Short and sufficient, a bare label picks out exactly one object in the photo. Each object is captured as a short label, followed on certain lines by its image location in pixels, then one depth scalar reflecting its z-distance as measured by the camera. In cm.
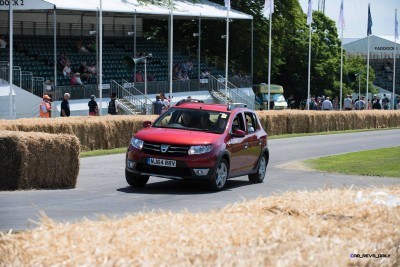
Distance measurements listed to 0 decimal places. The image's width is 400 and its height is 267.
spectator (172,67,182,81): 5509
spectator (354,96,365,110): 6525
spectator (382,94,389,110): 8208
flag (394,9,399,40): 7264
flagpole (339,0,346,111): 6602
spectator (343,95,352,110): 6050
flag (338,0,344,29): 6601
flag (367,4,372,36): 7119
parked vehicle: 7050
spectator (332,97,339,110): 7754
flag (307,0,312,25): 6237
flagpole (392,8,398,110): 7260
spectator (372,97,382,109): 6806
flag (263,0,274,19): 5475
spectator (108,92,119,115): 4059
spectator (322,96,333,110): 5756
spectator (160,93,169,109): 4278
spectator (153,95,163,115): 4119
